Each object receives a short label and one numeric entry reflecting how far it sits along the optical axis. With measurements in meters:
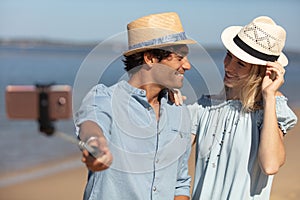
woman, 4.13
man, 3.73
